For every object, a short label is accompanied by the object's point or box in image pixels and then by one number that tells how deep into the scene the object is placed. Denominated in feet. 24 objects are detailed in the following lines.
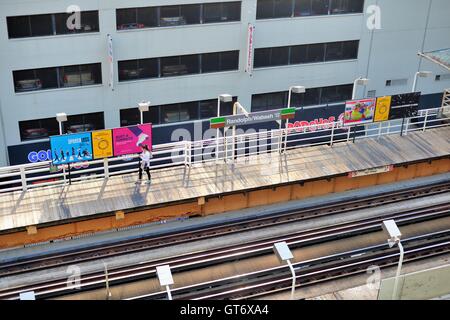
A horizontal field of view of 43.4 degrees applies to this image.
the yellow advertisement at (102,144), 61.36
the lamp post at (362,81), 79.71
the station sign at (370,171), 70.69
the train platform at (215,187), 59.26
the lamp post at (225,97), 71.51
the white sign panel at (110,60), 88.07
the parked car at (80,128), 93.09
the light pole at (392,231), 51.70
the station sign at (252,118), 65.87
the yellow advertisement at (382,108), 74.54
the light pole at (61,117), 66.04
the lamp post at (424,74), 79.28
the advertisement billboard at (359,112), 72.82
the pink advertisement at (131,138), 62.59
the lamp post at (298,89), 74.13
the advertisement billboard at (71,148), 60.18
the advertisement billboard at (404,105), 75.15
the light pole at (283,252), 49.32
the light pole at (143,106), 66.90
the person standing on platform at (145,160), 64.13
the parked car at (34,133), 90.94
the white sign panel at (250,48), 96.53
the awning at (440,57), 81.65
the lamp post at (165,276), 46.93
